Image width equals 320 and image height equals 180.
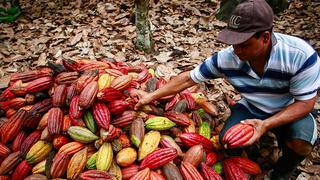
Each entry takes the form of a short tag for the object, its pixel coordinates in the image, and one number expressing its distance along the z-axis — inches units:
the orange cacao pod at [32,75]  115.6
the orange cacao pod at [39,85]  110.6
